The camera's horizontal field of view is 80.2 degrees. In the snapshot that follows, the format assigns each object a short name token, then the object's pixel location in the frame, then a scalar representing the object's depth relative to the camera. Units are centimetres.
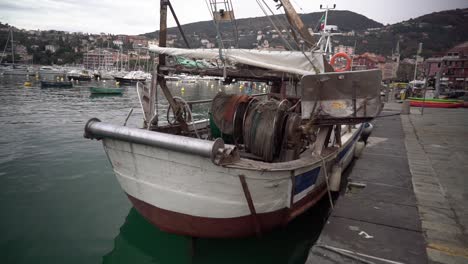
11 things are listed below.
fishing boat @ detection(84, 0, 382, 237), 378
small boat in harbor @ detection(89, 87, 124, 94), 3434
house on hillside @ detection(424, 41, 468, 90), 6388
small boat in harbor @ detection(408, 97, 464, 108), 2241
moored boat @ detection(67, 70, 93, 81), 5561
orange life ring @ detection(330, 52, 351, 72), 920
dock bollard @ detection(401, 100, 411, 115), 1808
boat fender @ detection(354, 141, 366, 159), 825
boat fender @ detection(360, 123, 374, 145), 1014
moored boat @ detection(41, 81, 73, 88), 3911
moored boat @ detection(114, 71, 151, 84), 5589
